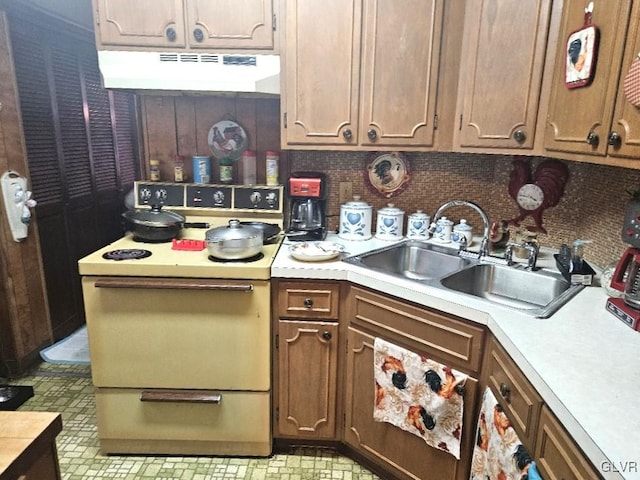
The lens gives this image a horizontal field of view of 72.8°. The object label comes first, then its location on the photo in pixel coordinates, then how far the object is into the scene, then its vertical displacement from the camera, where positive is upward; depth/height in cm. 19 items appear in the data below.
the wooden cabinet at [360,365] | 140 -81
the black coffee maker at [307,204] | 210 -28
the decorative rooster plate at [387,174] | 221 -13
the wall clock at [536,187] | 195 -17
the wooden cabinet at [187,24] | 185 +50
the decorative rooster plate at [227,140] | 226 +3
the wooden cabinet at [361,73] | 178 +31
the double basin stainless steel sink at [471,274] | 164 -50
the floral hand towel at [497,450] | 106 -78
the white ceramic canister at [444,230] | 210 -38
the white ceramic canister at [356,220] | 213 -35
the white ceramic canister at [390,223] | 212 -36
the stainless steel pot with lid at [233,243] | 173 -38
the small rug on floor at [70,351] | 267 -131
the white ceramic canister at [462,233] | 202 -38
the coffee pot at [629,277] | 125 -38
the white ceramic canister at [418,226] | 213 -37
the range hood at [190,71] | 183 +30
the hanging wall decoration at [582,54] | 131 +30
